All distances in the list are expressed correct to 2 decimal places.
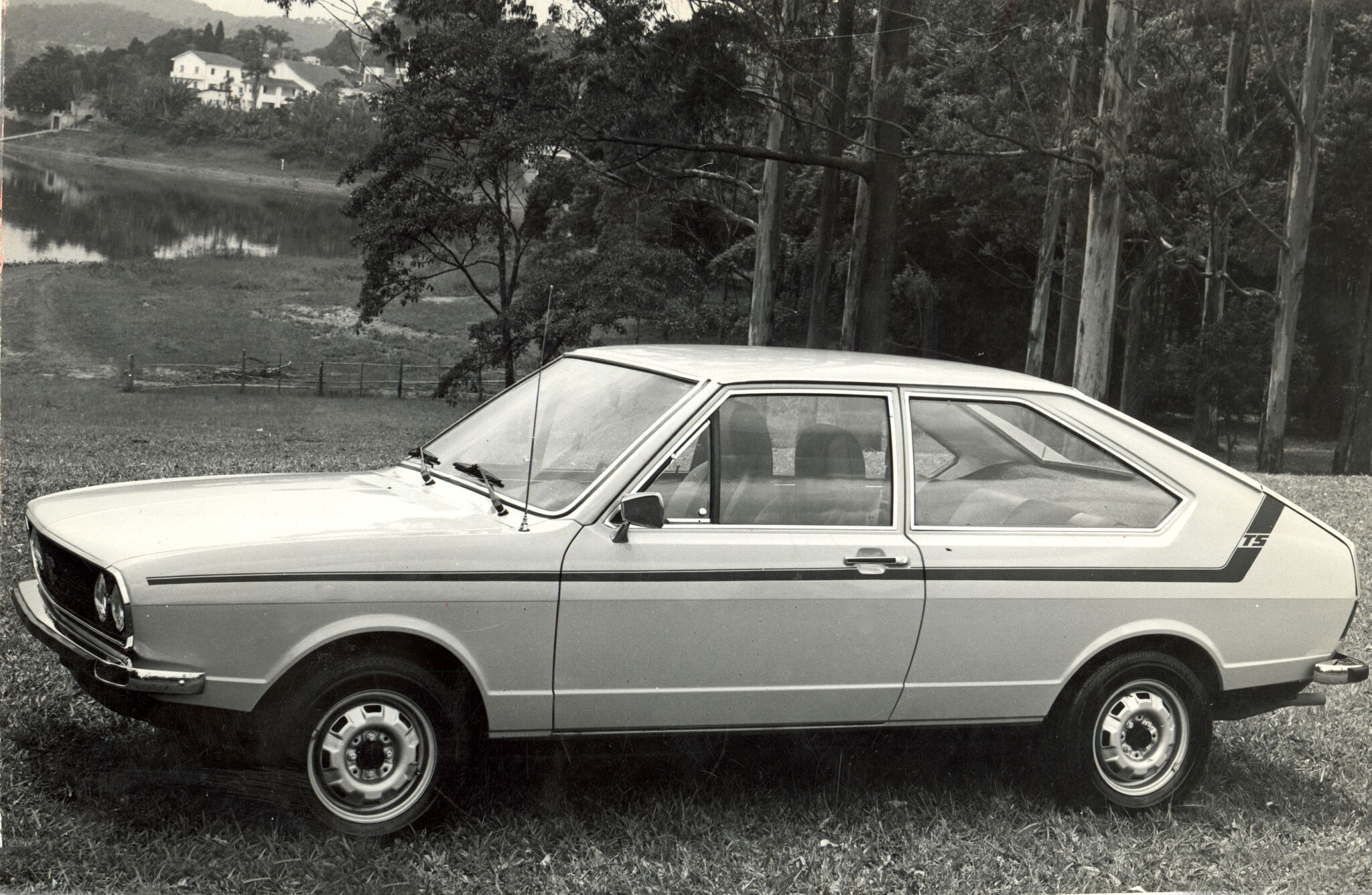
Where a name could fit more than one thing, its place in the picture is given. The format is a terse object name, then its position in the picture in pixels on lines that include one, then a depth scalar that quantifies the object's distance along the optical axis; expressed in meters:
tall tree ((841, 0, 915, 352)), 19.02
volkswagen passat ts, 3.96
